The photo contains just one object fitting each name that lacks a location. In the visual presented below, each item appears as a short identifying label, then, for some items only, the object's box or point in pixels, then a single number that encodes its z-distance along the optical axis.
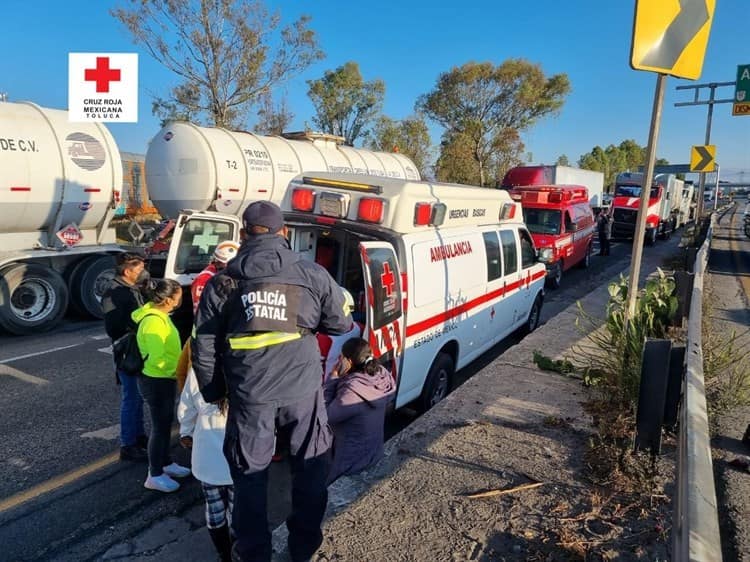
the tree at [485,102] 35.94
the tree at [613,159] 62.62
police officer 2.45
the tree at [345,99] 32.34
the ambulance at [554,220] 12.49
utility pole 19.55
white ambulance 4.18
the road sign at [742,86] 14.73
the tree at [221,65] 19.55
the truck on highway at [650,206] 22.59
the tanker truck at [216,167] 10.11
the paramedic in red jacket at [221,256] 4.51
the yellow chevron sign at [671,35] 3.79
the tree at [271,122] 24.02
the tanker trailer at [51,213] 7.71
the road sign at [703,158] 13.31
